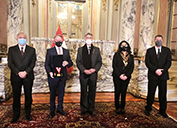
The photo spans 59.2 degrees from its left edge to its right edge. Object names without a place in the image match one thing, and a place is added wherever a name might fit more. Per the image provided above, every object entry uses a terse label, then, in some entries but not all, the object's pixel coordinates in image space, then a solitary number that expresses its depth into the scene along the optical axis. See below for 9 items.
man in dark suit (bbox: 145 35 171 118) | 3.15
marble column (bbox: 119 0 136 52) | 5.22
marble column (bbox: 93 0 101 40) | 8.34
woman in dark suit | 3.17
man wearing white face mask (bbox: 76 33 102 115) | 3.12
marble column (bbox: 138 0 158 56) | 5.22
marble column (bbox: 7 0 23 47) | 4.65
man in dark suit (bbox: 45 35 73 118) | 2.97
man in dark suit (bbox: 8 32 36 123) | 2.77
